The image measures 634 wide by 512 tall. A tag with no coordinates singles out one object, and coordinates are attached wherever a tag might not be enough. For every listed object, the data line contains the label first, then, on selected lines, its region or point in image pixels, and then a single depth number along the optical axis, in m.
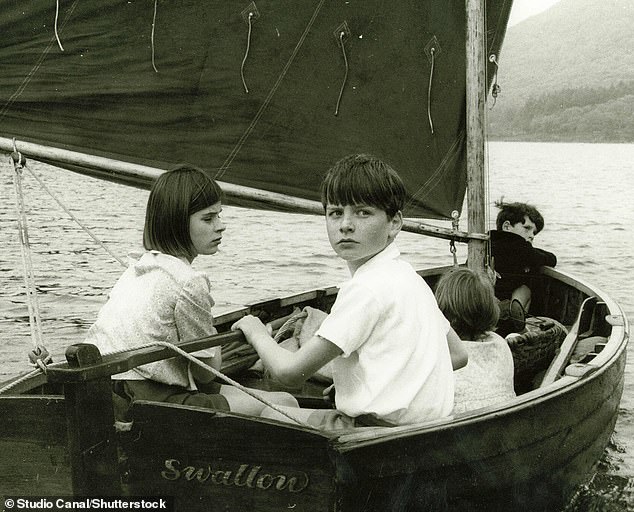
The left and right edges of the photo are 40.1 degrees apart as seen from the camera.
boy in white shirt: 2.68
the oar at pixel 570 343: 4.57
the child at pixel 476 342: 3.70
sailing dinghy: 2.64
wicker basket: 4.70
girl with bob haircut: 3.09
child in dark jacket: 6.50
